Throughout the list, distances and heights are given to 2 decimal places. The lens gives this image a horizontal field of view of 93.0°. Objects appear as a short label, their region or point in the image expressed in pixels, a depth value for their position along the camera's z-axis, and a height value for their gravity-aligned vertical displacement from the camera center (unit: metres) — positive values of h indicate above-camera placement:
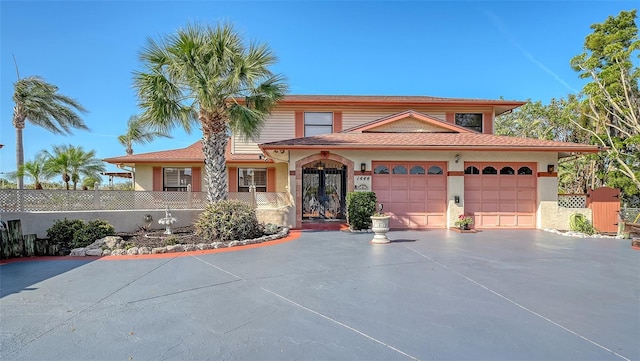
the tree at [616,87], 12.98 +4.04
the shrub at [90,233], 8.52 -1.54
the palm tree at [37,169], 17.25 +0.68
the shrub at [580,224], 11.30 -1.77
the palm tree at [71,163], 17.64 +1.04
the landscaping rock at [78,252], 7.91 -1.87
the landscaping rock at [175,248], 8.24 -1.87
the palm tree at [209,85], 9.89 +3.23
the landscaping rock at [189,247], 8.37 -1.88
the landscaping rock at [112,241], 8.31 -1.71
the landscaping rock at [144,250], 8.04 -1.86
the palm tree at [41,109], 15.40 +3.89
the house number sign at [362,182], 12.33 -0.14
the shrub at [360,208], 11.42 -1.11
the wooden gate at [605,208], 11.51 -1.18
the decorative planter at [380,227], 9.21 -1.49
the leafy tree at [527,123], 23.62 +4.72
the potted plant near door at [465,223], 11.49 -1.71
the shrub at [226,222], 9.25 -1.33
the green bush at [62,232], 8.66 -1.48
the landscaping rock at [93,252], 7.90 -1.87
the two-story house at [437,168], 11.92 +0.39
